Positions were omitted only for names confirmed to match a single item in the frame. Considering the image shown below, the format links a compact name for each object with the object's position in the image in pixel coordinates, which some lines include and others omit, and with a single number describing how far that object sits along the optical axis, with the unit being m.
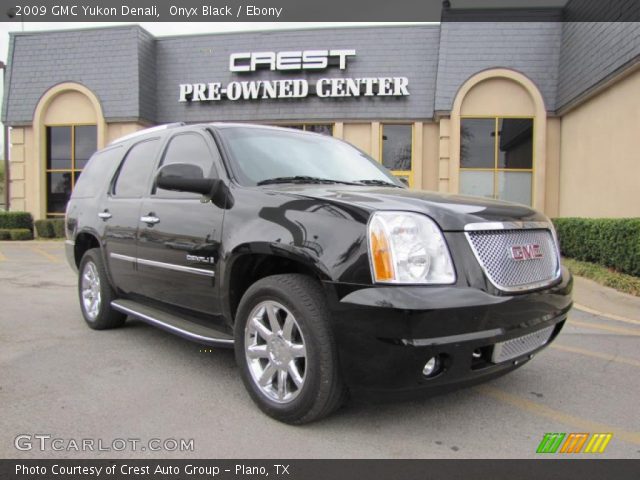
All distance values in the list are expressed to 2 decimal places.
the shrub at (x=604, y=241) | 7.73
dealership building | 14.85
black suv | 2.52
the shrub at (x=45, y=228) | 17.50
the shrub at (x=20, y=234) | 17.05
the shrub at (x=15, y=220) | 17.58
